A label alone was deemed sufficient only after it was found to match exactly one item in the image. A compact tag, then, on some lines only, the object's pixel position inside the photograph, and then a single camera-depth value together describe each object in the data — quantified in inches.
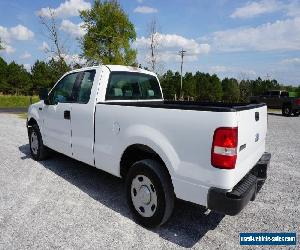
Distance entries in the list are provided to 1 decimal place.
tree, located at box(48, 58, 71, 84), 784.9
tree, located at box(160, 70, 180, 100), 2297.0
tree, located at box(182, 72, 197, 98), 2309.3
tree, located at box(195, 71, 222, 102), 2458.2
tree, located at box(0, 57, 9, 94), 1675.7
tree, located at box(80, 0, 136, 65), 952.9
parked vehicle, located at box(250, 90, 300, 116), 880.1
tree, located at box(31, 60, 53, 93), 1824.4
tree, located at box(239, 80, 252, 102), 2504.2
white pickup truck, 118.0
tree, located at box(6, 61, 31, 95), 1759.4
